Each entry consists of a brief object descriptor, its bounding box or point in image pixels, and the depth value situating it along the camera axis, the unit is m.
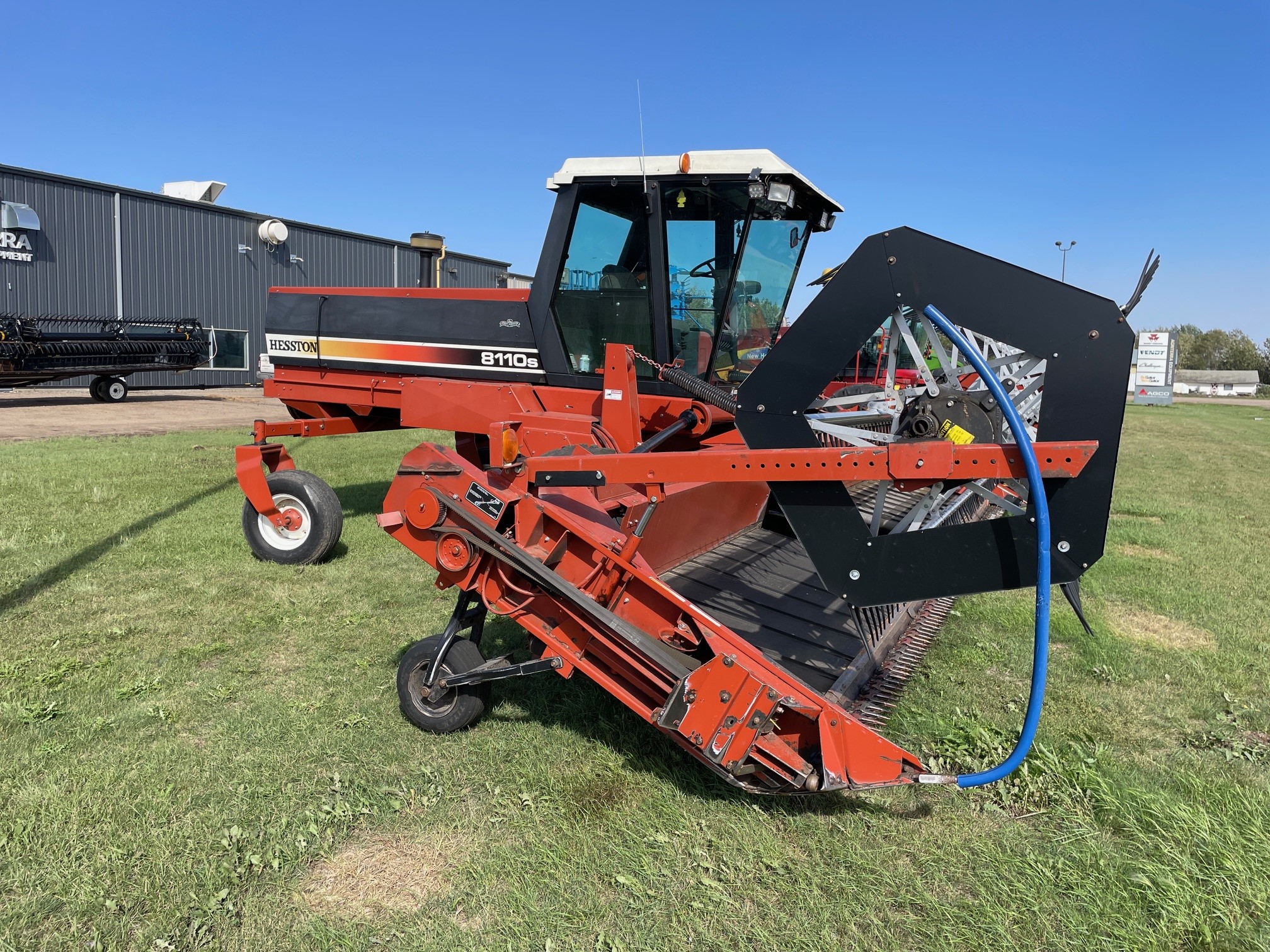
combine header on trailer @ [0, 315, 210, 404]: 16.67
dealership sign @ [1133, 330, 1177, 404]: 32.53
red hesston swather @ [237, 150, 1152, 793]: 2.45
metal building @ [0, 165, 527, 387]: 20.47
